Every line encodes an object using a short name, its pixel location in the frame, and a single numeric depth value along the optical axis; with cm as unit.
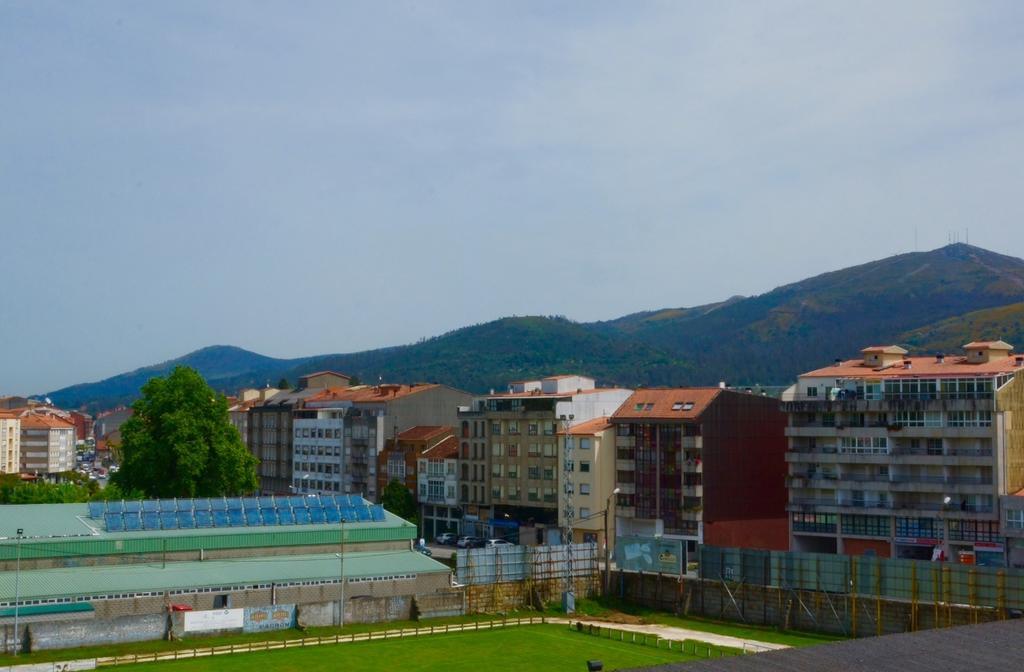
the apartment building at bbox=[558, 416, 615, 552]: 9612
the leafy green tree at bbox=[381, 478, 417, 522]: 11481
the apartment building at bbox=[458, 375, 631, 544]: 10206
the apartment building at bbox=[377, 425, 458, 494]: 11931
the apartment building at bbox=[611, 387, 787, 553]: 9169
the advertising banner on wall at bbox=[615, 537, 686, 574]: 7350
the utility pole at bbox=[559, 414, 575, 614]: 9396
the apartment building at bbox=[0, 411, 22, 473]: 19550
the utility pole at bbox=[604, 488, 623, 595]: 7650
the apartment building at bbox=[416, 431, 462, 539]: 11338
